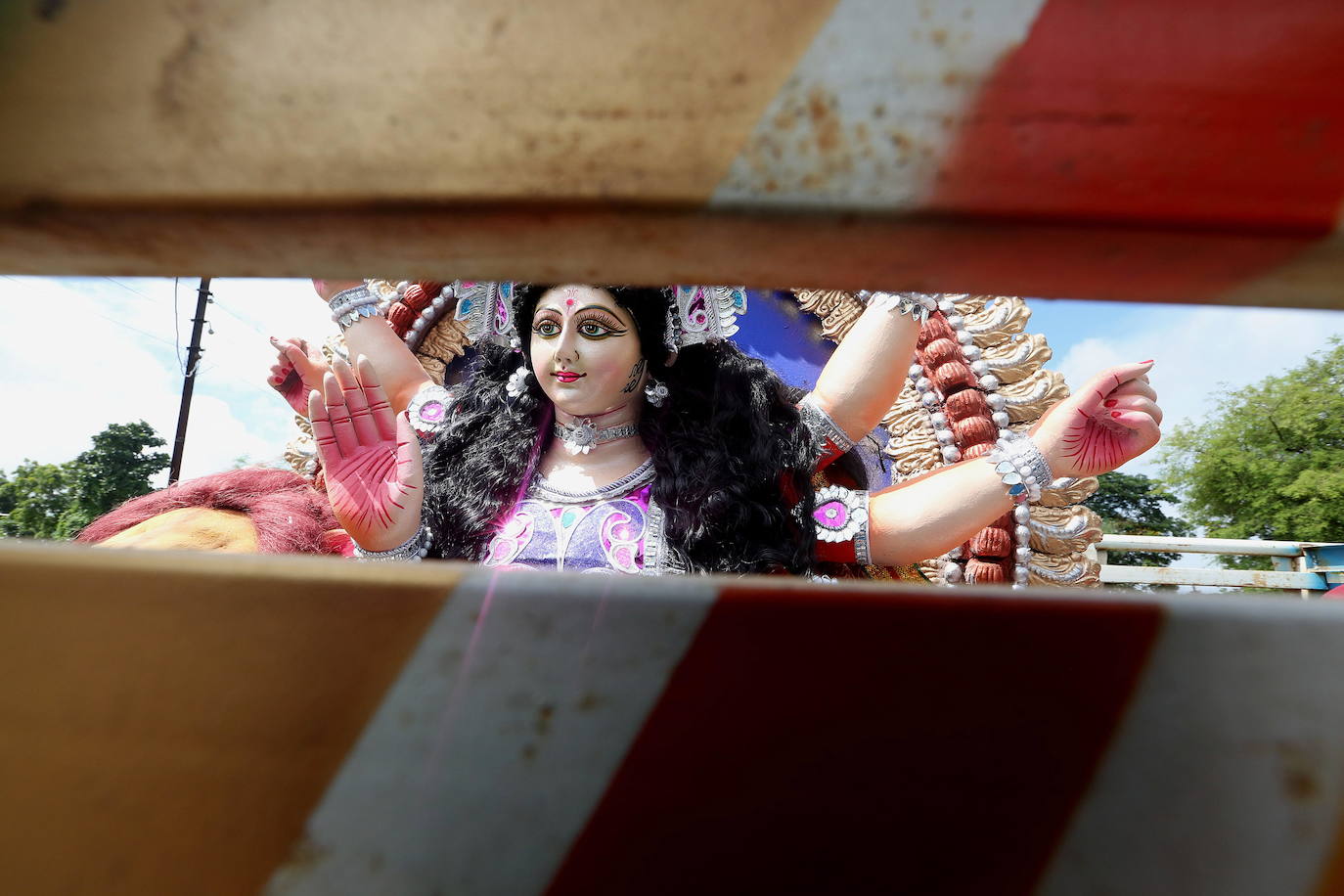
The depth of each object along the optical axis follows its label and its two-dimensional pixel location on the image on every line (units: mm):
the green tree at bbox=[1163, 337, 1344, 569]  9898
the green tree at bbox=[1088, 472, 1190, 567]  14773
